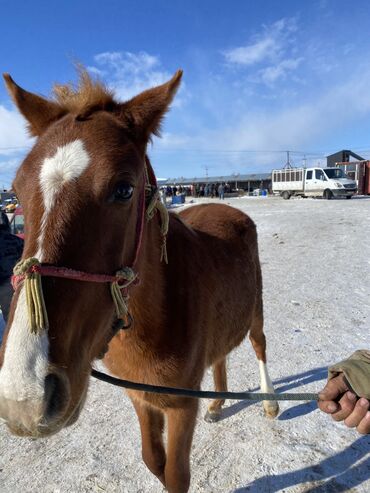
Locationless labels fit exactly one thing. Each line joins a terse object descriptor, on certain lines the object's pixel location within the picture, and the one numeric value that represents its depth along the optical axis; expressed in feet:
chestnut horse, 3.98
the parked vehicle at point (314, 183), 91.71
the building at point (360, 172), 108.06
